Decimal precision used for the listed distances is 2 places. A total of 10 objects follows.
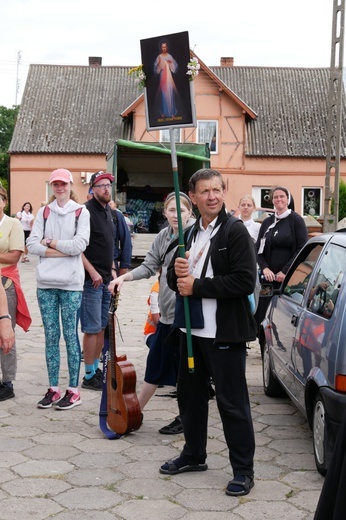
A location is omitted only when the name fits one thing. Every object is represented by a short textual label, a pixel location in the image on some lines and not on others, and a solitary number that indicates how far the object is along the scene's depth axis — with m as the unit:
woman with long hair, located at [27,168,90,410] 6.91
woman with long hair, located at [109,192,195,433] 6.23
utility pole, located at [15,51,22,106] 79.45
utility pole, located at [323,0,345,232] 21.94
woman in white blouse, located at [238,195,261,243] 9.91
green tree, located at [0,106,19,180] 83.69
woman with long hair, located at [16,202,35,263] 24.27
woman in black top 8.54
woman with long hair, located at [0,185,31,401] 7.27
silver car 4.88
